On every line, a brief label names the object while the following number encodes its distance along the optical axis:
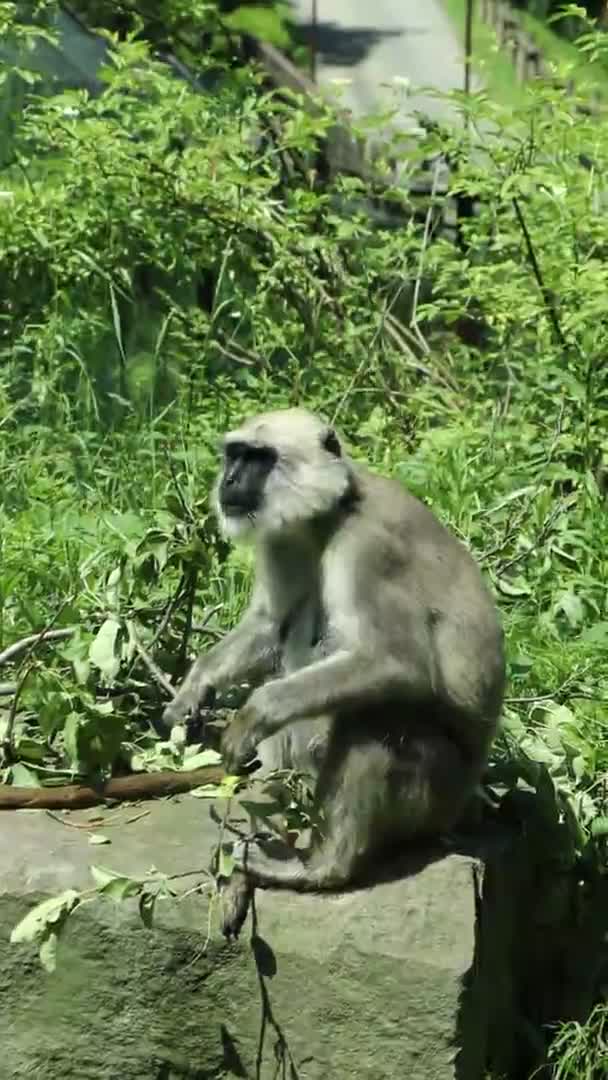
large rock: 8.91
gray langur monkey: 9.16
